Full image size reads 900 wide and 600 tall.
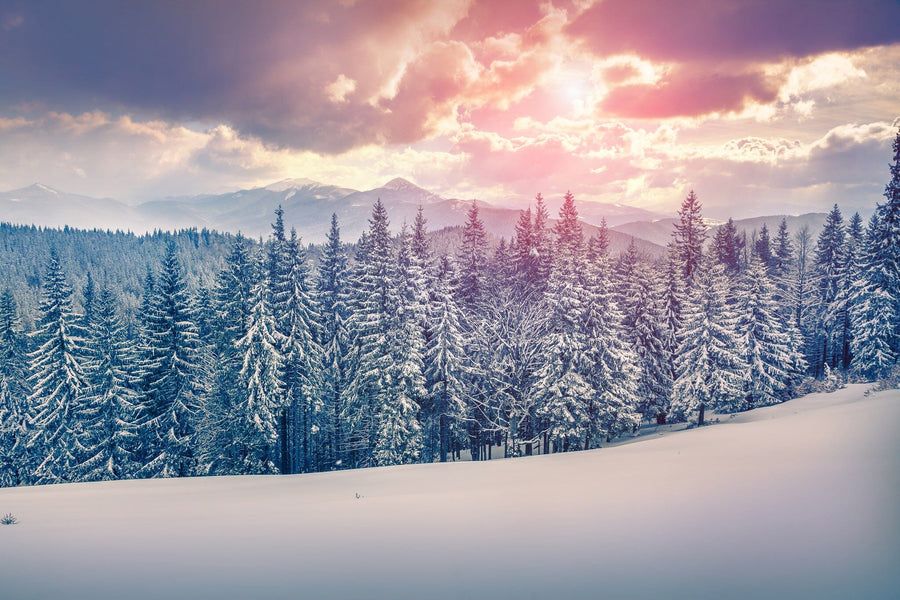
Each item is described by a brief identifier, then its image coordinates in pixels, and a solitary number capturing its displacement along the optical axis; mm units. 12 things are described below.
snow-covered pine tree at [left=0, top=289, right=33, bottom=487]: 38125
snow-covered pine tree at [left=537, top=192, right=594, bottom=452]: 30031
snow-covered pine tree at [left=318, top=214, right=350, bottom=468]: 37281
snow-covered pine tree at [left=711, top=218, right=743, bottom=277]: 55444
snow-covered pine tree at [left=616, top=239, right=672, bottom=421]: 39438
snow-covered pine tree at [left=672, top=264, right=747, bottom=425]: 34156
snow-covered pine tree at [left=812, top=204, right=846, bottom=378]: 53375
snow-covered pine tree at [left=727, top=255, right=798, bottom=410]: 37312
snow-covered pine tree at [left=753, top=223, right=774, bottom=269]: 66694
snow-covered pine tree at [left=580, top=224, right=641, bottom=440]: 31047
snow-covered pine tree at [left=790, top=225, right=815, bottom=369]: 58069
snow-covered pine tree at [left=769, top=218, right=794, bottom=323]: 54625
